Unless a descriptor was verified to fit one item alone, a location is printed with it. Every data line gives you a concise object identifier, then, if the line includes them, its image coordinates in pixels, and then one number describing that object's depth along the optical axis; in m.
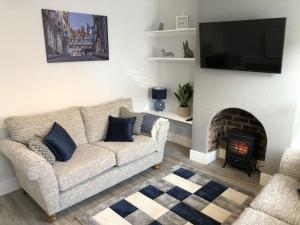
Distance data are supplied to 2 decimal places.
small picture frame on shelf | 3.77
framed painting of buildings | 3.03
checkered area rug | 2.48
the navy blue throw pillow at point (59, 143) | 2.64
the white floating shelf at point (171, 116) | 3.92
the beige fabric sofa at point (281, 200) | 1.82
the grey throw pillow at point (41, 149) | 2.52
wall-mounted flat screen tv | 2.61
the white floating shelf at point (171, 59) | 3.73
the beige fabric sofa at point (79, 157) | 2.35
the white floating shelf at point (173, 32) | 3.67
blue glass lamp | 4.23
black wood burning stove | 3.22
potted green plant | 3.96
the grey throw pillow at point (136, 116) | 3.42
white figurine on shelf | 4.16
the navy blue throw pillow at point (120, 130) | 3.21
